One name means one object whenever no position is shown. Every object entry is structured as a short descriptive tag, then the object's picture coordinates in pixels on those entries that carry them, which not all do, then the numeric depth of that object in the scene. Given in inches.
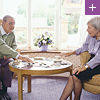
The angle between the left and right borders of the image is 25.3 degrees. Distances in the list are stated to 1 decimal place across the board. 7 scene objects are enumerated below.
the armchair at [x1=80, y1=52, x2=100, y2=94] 107.3
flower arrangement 147.9
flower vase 152.4
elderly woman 107.8
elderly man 114.8
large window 170.7
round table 102.3
